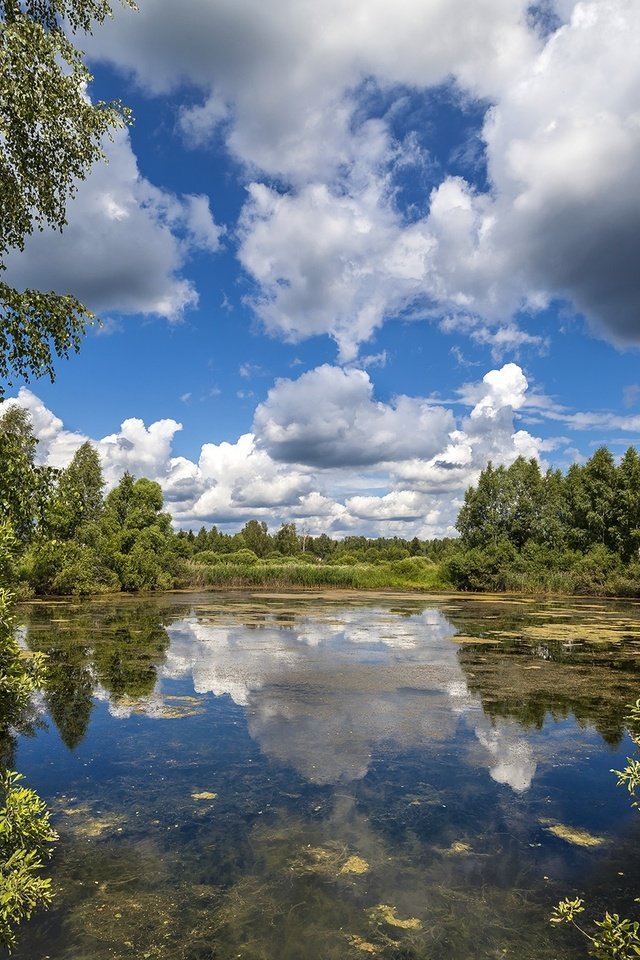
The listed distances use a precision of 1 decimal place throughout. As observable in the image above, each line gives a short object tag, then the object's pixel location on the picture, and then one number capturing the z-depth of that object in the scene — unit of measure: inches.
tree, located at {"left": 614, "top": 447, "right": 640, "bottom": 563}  2090.3
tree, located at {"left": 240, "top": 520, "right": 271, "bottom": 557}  4726.9
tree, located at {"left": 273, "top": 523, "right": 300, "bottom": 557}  4744.1
